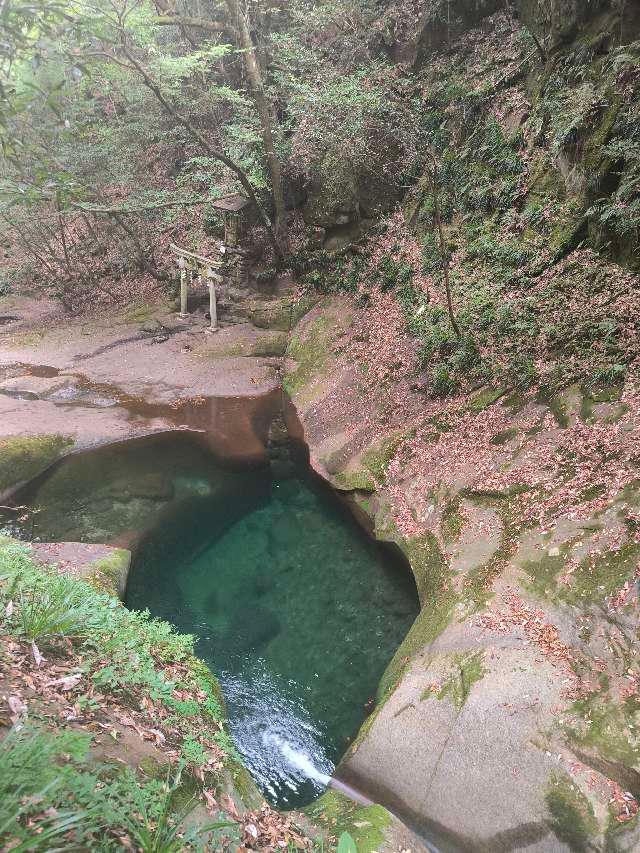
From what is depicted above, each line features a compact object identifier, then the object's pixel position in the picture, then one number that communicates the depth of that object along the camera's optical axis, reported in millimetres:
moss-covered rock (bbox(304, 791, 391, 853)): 4680
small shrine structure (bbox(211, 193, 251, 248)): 17953
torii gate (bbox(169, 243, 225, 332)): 16203
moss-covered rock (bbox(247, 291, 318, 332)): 16203
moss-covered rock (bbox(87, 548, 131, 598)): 7855
